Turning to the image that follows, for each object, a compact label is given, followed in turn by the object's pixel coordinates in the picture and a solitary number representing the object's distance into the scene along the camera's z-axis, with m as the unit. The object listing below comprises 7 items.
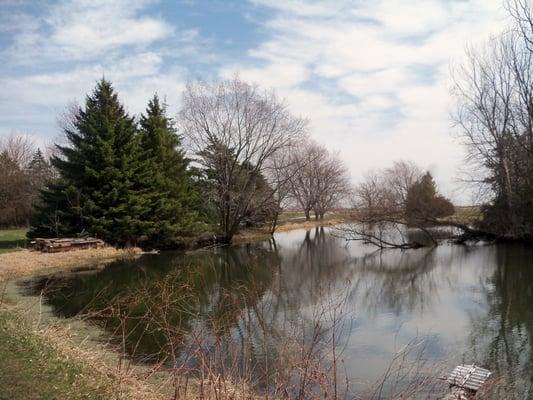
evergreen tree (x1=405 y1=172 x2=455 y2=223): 25.45
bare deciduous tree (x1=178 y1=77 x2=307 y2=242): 28.95
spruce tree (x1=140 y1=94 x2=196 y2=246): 25.62
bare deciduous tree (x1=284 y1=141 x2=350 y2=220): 49.97
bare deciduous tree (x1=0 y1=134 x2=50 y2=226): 37.69
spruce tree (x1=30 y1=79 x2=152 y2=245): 23.19
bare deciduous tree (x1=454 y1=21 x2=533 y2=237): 25.12
